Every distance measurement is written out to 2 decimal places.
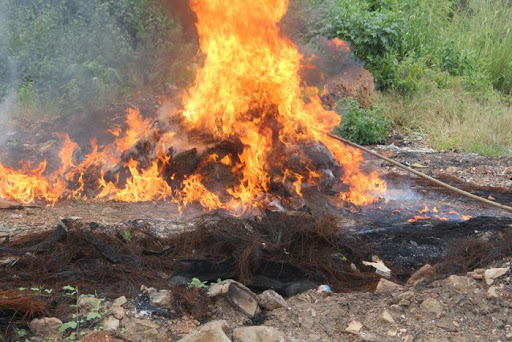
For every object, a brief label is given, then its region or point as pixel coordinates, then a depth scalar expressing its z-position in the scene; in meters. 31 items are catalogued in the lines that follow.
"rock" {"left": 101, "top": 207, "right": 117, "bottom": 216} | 5.98
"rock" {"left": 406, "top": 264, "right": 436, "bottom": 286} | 4.18
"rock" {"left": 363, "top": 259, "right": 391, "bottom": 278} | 4.57
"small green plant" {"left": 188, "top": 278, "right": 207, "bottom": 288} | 3.92
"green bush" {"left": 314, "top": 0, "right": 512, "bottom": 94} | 10.66
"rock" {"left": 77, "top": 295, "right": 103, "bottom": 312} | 3.41
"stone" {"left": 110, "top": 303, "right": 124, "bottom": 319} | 3.38
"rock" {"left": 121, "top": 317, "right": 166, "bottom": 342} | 3.24
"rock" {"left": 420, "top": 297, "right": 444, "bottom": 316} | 3.57
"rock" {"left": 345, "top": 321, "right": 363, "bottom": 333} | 3.47
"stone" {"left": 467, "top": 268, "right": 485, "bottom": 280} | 3.85
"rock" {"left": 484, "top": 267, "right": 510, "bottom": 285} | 3.78
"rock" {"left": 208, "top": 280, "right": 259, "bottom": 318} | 3.67
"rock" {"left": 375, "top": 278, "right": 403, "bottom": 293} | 4.02
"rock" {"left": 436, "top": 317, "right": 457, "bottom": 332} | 3.44
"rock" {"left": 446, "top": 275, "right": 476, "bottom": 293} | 3.71
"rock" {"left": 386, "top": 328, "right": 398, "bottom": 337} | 3.43
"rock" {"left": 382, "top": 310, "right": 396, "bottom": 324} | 3.53
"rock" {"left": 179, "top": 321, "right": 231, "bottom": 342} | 3.05
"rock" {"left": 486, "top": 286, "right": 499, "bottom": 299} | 3.63
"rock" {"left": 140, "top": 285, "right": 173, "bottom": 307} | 3.59
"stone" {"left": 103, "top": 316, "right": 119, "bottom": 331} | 3.26
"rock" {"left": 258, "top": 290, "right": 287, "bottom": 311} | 3.75
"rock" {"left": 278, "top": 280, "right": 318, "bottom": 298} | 4.10
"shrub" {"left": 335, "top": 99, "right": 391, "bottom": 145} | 9.29
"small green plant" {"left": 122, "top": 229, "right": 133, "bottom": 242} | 4.90
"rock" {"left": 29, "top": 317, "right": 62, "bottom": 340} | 3.16
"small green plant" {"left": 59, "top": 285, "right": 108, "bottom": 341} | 3.17
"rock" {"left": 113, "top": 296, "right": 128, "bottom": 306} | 3.51
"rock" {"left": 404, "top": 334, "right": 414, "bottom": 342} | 3.36
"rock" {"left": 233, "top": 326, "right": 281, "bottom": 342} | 3.22
